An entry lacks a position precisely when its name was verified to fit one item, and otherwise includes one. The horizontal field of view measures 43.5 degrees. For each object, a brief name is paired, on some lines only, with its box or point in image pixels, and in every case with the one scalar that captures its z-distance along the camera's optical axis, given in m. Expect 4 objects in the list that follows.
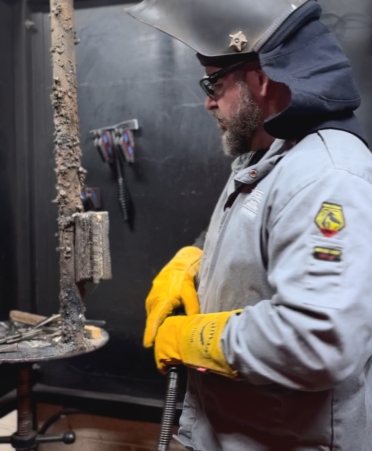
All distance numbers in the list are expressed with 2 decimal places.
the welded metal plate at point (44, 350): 1.38
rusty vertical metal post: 1.45
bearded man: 0.80
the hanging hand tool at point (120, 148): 2.06
